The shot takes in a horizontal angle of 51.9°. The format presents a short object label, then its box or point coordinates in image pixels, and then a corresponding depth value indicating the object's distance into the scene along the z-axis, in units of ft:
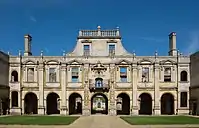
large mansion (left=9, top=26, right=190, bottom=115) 99.91
